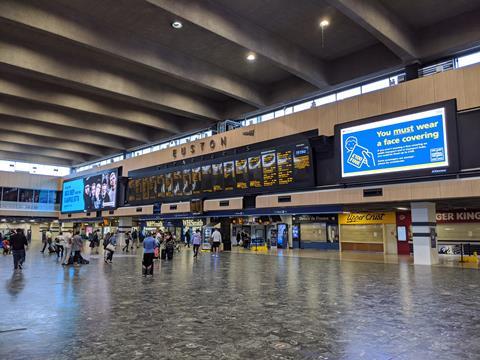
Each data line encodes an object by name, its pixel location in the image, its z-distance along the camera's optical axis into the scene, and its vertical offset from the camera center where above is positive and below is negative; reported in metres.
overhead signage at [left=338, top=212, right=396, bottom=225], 23.34 +0.47
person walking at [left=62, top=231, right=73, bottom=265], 15.35 -0.92
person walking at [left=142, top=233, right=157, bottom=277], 11.61 -0.97
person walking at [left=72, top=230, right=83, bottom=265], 15.40 -0.91
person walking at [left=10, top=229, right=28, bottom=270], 13.50 -0.84
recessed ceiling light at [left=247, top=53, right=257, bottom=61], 18.79 +8.57
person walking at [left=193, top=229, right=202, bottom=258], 19.09 -0.90
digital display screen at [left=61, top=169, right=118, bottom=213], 32.69 +3.20
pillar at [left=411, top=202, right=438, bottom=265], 15.20 -0.31
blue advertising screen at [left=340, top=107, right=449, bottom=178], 13.73 +3.21
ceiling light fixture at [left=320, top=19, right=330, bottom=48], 15.98 +8.75
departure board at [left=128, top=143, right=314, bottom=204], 18.34 +2.98
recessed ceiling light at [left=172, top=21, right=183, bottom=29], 15.86 +8.59
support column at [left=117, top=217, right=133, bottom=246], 33.42 -0.11
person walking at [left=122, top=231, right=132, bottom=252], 26.56 -0.96
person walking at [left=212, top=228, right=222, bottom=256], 23.24 -0.90
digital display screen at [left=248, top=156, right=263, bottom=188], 20.28 +2.97
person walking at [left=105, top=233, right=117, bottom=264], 15.48 -1.00
